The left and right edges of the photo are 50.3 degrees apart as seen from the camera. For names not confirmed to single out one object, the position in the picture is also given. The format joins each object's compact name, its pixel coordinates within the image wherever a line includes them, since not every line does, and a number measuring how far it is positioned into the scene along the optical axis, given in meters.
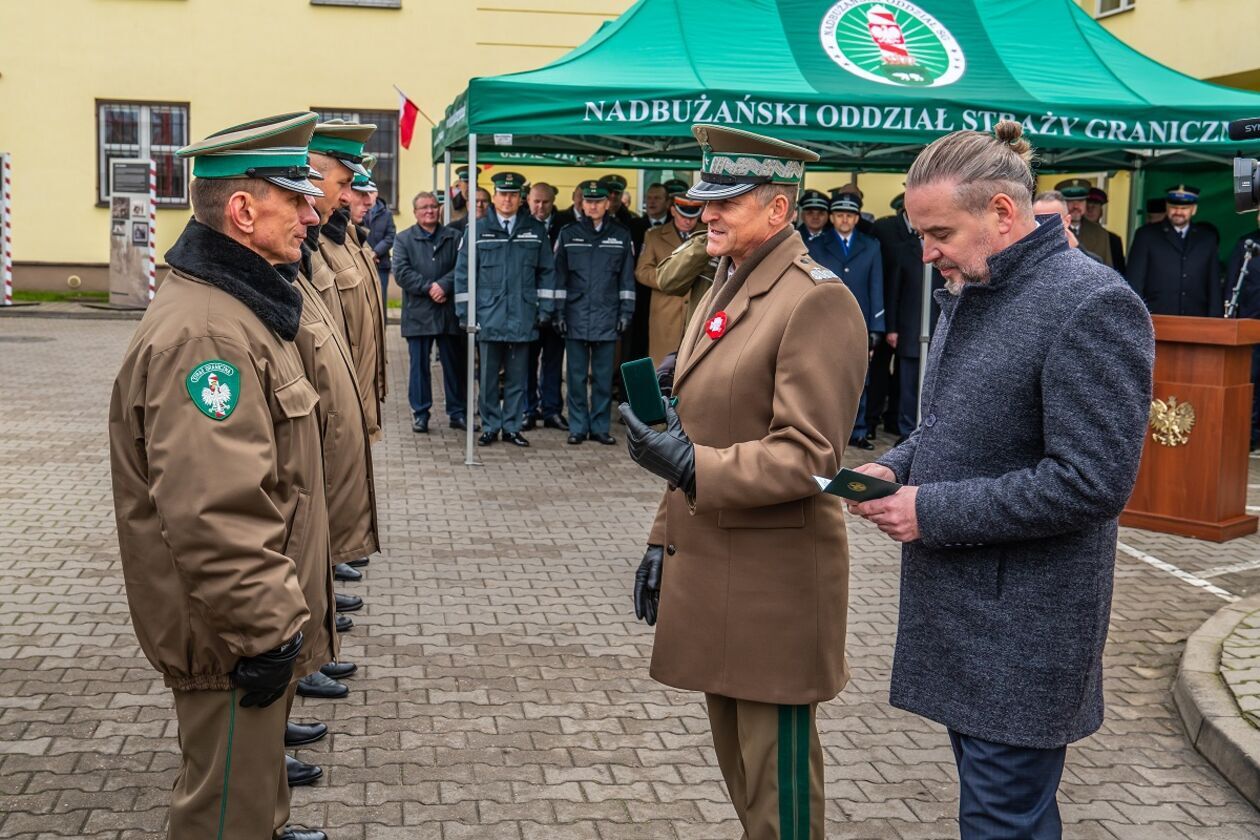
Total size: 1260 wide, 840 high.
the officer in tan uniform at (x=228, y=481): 2.79
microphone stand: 11.62
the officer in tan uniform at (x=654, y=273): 11.36
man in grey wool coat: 2.55
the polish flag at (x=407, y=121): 16.34
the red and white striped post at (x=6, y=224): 21.80
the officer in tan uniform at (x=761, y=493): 3.07
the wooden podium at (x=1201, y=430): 8.15
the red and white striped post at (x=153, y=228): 21.86
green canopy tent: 9.49
